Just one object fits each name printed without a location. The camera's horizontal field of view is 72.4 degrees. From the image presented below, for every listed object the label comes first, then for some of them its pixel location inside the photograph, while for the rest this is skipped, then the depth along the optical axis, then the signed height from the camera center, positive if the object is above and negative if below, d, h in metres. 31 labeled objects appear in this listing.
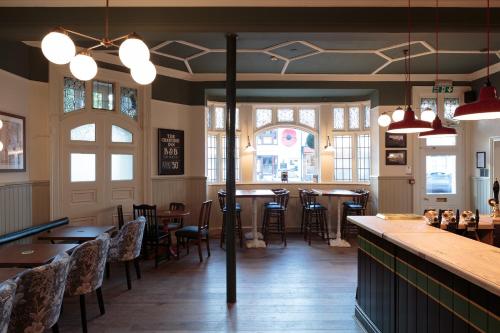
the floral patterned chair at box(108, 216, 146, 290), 4.11 -0.90
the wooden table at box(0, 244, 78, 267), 2.80 -0.74
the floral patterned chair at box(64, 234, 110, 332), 3.02 -0.89
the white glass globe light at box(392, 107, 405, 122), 5.30 +0.87
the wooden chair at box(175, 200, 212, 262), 5.30 -0.94
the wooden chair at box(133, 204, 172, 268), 5.14 -0.95
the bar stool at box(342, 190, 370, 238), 6.54 -0.71
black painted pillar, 3.85 +0.26
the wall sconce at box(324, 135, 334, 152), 7.67 +0.56
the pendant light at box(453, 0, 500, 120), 2.08 +0.40
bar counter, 1.66 -0.66
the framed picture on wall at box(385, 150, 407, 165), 6.84 +0.27
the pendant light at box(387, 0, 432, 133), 3.00 +0.40
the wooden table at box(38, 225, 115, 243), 3.87 -0.73
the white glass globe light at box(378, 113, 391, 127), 5.69 +0.85
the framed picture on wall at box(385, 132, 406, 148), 6.84 +0.61
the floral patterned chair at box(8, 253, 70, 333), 2.23 -0.85
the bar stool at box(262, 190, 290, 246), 6.48 -0.88
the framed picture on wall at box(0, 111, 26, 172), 4.06 +0.36
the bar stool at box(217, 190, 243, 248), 6.20 -0.86
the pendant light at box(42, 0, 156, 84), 2.06 +0.74
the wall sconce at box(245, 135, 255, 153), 7.65 +0.52
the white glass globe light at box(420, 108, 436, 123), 5.13 +0.84
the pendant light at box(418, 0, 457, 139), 3.12 +0.36
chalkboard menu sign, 6.19 +0.37
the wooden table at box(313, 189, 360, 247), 6.25 -0.85
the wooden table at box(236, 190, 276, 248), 6.16 -0.76
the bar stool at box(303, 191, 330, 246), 6.61 -0.93
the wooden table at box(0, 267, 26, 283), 2.35 -0.73
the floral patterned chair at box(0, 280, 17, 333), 1.81 -0.69
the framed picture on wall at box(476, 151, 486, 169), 6.37 +0.21
